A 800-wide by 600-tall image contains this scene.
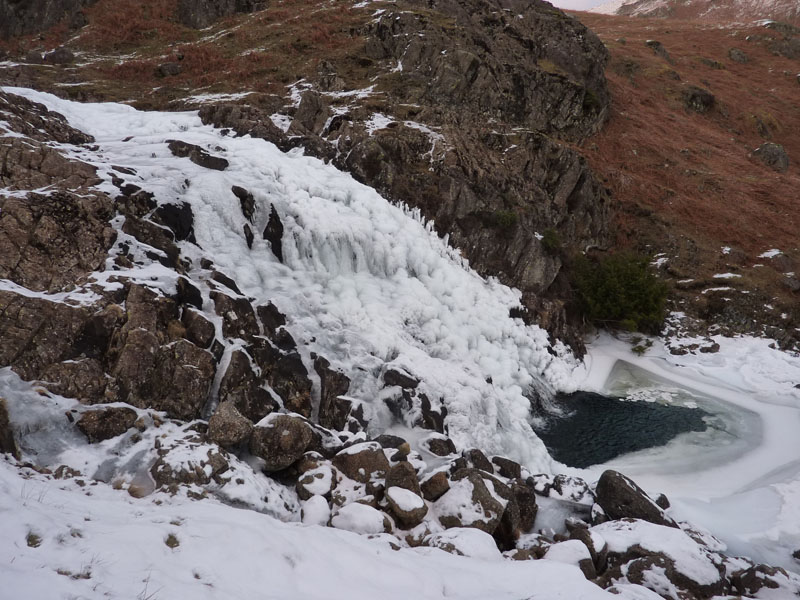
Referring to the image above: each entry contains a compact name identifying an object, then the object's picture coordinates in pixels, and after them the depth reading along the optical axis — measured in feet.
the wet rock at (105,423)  24.17
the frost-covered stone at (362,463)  27.81
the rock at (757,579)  26.22
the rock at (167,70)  86.74
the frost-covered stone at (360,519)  23.24
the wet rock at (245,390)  31.24
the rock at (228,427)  26.50
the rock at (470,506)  26.40
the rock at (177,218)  38.75
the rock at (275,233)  45.55
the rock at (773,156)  128.16
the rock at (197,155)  48.16
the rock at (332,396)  36.42
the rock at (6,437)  20.43
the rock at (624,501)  32.17
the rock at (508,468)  36.65
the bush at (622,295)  70.95
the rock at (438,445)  35.27
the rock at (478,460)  34.88
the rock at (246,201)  45.32
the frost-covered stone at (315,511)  23.85
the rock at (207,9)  111.96
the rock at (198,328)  31.35
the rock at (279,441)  26.91
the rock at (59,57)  84.89
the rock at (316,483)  25.71
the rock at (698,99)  149.48
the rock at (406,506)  25.07
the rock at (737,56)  197.77
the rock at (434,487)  28.27
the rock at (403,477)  26.94
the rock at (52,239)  28.40
